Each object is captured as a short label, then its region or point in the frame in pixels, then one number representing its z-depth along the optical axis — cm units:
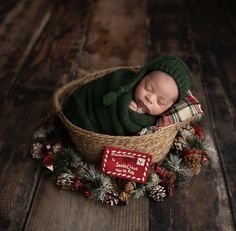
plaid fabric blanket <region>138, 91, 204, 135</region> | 126
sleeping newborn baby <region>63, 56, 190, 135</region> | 122
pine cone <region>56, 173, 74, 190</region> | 125
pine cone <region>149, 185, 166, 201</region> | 123
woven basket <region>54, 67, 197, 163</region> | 117
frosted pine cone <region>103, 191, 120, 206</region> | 121
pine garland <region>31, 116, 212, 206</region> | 123
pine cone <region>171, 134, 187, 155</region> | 139
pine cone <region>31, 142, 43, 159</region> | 137
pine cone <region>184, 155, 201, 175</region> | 133
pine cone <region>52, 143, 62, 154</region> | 133
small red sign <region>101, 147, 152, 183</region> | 121
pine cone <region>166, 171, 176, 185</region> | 127
